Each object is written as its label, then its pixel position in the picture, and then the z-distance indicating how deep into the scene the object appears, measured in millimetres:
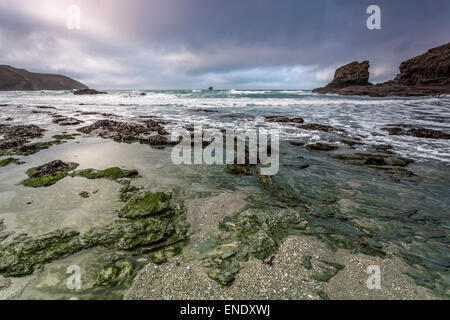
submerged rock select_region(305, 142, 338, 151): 8651
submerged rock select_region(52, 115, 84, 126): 12572
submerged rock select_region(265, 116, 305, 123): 15633
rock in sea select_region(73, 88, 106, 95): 58281
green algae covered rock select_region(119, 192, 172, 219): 3881
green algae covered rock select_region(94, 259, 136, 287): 2555
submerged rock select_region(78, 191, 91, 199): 4418
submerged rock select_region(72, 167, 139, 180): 5337
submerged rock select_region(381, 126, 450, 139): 10712
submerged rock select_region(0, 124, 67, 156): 7191
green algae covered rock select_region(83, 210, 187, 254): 3166
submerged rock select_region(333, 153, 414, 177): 6352
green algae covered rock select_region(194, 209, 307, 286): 2814
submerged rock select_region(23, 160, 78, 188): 4880
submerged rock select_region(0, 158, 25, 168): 6033
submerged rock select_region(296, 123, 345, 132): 12505
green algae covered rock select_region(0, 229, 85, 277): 2713
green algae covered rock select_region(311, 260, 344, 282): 2645
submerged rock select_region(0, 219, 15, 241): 3186
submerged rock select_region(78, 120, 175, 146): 9148
